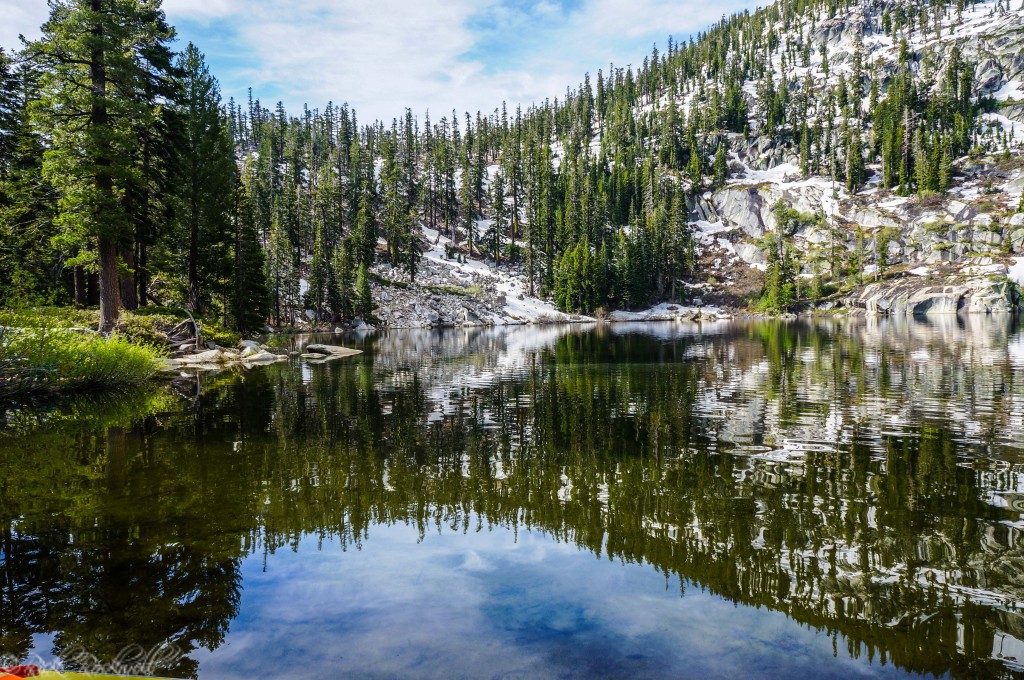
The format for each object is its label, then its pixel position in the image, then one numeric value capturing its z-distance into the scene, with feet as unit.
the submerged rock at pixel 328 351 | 143.88
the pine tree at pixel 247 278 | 164.25
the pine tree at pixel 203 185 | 136.05
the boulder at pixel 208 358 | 111.55
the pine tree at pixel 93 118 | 83.51
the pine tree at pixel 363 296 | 304.50
